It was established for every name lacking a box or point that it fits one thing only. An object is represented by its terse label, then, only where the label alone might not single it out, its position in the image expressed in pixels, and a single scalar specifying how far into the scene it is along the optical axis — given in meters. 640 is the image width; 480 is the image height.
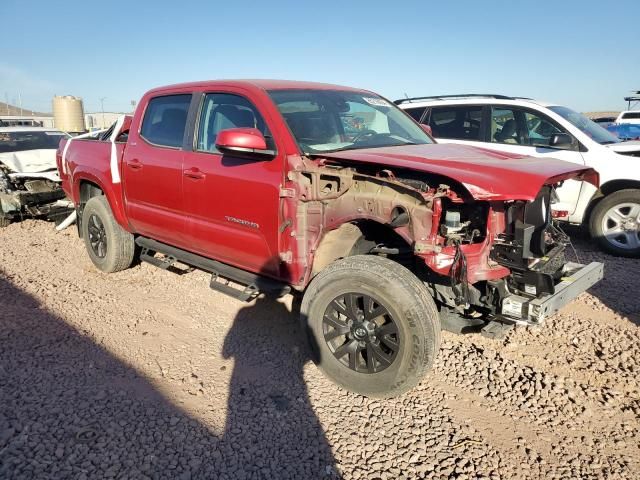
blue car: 16.22
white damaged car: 7.43
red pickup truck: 2.83
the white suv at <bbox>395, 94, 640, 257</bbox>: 5.95
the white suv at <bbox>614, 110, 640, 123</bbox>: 18.14
